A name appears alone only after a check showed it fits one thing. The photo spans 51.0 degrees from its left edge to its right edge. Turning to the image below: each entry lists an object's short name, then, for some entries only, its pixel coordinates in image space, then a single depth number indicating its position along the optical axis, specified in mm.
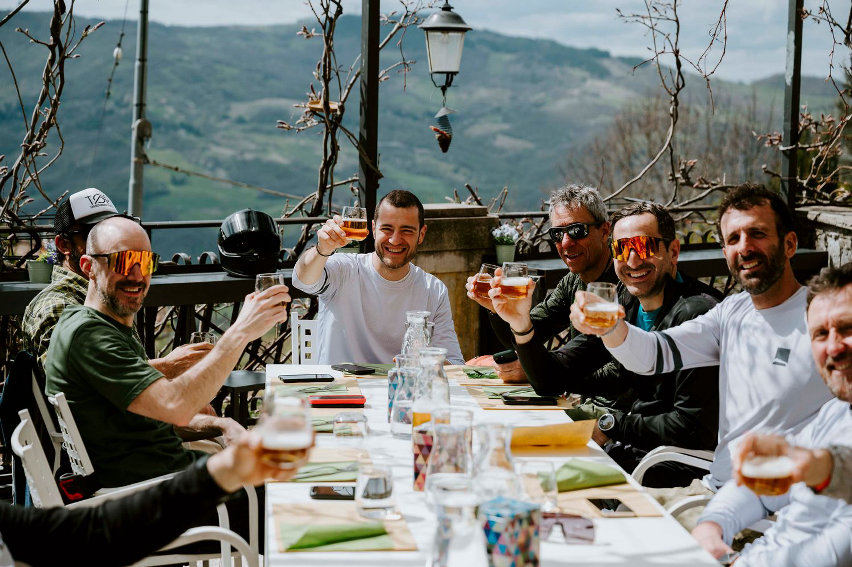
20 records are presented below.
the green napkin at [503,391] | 3160
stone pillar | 5430
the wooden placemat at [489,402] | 2969
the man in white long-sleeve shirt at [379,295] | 4074
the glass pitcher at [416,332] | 3092
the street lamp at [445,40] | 5637
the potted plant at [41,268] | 4577
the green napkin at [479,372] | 3518
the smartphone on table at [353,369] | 3480
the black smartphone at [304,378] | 3293
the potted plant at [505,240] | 5629
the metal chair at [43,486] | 2014
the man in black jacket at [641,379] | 2939
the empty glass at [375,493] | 1879
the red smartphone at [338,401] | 2906
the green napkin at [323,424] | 2606
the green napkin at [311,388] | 3096
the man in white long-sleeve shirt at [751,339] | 2553
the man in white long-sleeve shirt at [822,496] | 1843
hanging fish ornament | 5871
